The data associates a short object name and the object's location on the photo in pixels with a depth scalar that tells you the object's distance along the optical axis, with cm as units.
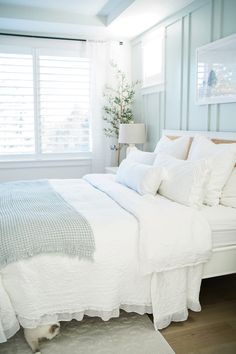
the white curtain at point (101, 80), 481
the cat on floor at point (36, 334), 189
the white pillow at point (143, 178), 262
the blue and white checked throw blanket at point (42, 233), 182
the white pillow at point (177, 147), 312
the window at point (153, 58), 406
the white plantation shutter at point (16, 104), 456
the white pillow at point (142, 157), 322
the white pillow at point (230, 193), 246
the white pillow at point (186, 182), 238
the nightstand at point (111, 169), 439
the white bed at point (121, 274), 184
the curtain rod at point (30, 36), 443
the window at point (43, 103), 461
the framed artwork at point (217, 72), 280
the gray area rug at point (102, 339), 193
